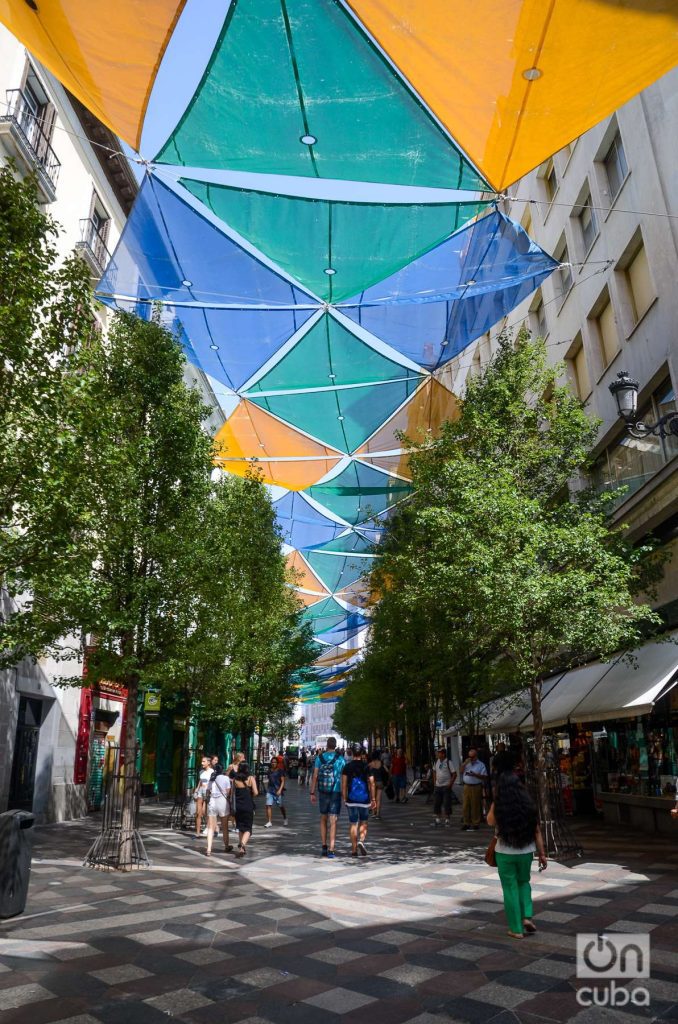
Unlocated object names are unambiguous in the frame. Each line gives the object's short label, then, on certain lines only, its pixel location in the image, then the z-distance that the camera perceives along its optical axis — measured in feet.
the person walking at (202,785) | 47.37
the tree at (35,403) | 27.37
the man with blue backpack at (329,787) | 39.50
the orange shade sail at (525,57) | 28.76
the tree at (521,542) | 38.19
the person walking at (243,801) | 41.14
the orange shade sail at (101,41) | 29.22
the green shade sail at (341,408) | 66.28
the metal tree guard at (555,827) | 38.78
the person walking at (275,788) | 59.41
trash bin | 24.21
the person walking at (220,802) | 43.29
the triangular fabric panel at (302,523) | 97.38
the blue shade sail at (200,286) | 45.52
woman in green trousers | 20.65
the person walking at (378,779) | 63.53
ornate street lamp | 33.88
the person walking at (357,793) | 39.14
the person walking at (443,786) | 56.75
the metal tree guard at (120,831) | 35.78
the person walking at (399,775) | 88.07
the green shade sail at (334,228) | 42.45
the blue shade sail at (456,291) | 47.26
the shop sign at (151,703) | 84.79
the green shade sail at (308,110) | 30.63
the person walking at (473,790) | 52.75
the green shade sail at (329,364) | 56.85
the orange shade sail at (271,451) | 73.05
